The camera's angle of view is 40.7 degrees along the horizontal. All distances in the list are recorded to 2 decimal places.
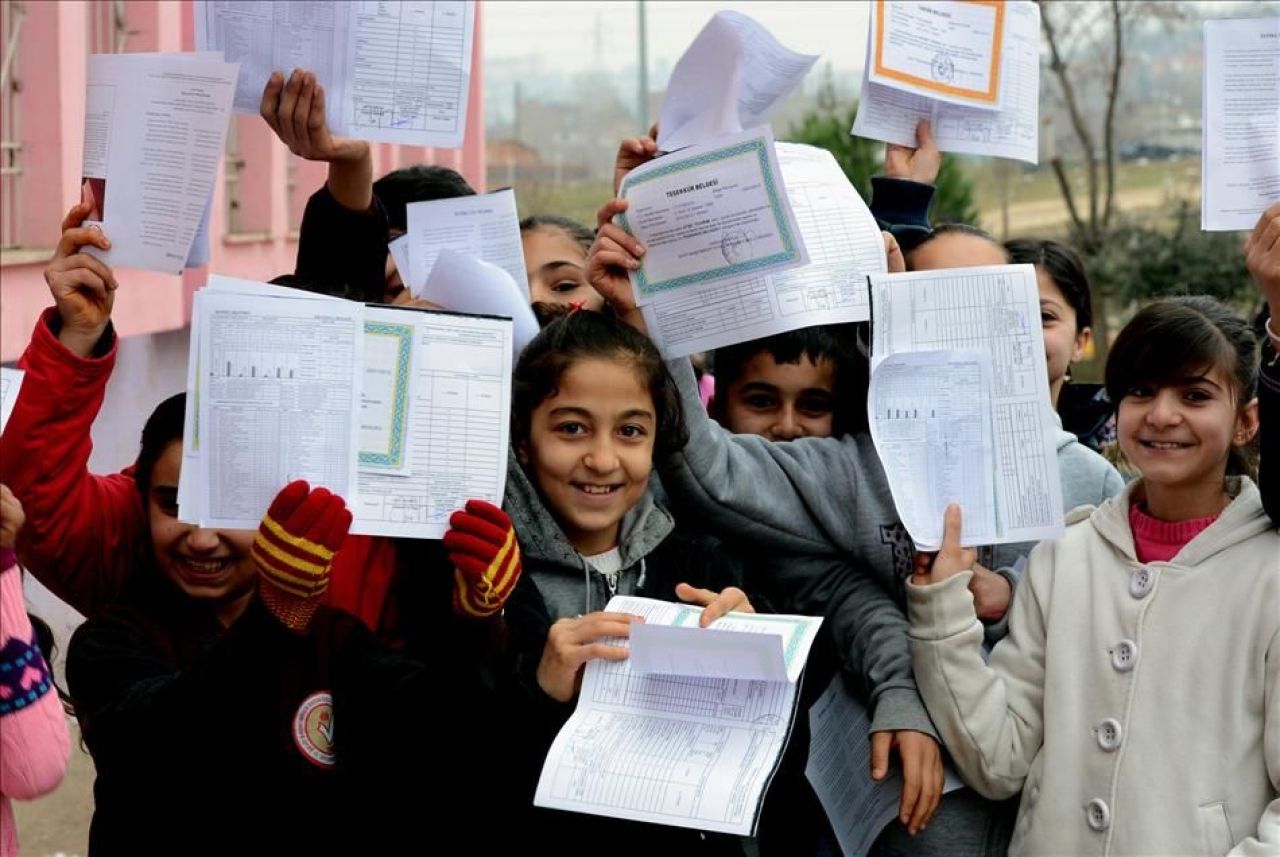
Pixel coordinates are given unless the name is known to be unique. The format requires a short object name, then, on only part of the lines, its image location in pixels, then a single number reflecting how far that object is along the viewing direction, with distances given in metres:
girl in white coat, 2.45
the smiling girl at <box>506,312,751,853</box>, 2.63
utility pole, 17.17
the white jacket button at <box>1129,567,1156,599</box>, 2.57
